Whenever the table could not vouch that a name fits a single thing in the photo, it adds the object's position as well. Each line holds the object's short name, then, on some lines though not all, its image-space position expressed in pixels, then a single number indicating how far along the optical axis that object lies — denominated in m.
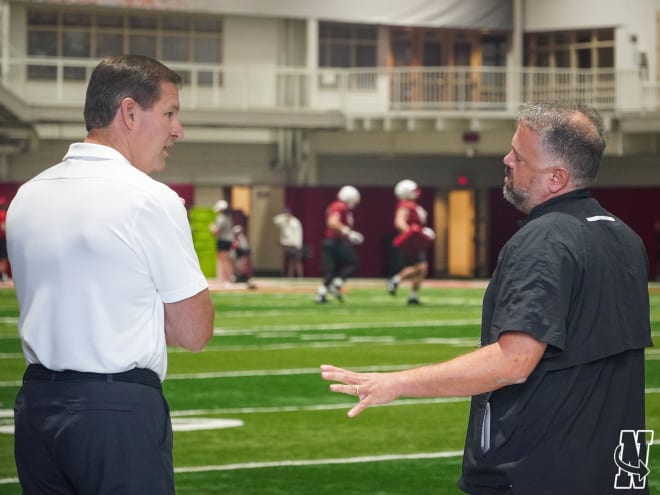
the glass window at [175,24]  41.09
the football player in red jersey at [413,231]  25.34
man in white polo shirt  3.85
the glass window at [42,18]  39.91
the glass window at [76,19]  40.31
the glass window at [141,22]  40.84
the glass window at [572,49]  42.38
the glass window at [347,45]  42.16
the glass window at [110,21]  40.69
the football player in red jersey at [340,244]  26.70
